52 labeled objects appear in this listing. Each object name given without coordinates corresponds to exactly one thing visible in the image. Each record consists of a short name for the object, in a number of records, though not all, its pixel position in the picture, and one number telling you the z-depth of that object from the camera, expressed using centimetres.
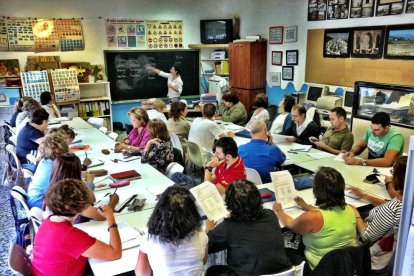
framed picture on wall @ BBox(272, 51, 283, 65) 786
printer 643
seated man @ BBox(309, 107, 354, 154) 457
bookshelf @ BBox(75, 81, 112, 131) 830
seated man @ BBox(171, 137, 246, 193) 332
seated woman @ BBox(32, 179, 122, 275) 208
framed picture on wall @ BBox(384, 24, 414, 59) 536
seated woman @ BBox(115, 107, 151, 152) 485
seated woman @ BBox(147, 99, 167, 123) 618
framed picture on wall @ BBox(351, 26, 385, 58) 580
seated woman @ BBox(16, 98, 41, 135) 568
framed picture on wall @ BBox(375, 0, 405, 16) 547
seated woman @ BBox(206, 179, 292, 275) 211
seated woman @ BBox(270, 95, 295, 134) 556
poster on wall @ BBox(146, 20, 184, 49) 895
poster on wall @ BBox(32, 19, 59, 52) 775
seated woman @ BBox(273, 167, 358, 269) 236
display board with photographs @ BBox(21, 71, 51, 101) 752
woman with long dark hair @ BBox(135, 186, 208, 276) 197
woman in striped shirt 248
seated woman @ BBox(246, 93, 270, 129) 588
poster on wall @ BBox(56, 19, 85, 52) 794
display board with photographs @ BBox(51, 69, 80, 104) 772
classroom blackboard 870
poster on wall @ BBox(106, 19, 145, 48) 848
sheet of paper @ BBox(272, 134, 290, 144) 495
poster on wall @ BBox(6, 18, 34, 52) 754
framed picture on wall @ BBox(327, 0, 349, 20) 629
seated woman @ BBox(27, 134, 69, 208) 318
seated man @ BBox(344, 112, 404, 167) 393
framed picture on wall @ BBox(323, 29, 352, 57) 634
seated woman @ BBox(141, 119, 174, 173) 422
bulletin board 558
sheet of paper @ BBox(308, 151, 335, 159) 431
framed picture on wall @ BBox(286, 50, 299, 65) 747
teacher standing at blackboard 885
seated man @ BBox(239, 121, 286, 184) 380
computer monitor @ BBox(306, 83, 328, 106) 688
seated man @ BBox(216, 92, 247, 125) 655
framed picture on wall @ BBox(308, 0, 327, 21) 671
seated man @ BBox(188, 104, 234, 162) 511
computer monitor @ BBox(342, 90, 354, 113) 626
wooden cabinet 812
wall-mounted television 878
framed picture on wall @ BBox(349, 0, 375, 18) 588
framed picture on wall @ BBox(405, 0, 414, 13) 531
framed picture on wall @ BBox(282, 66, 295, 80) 766
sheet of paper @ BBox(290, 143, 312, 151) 462
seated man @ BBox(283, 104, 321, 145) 512
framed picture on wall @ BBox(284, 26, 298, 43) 738
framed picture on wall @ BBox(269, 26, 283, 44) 774
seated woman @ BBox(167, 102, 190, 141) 561
